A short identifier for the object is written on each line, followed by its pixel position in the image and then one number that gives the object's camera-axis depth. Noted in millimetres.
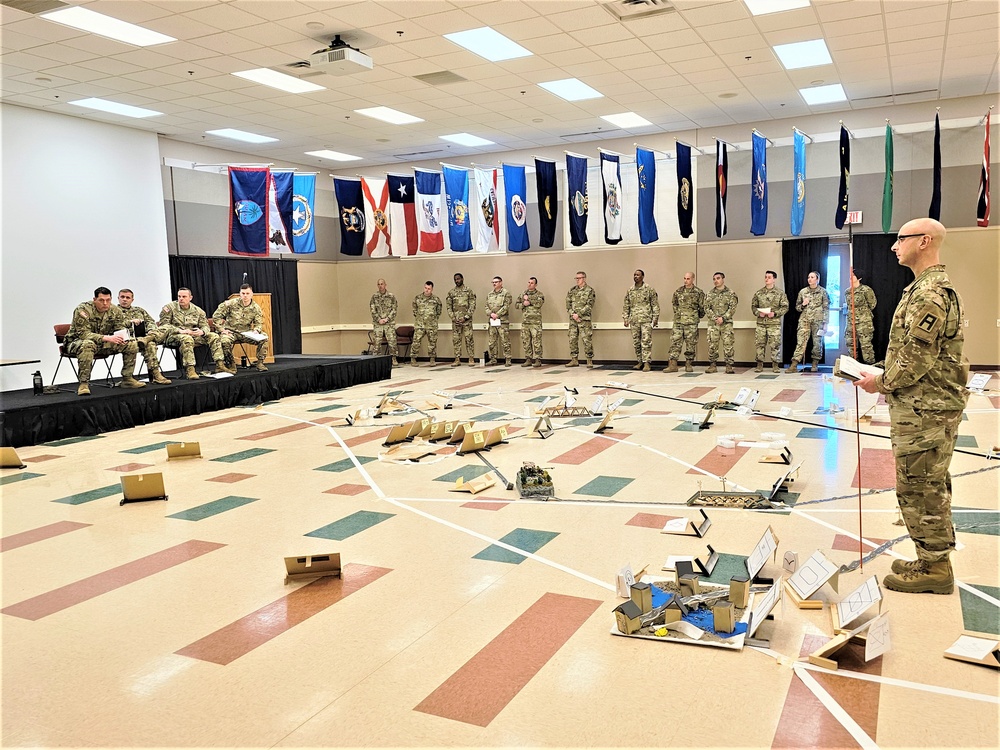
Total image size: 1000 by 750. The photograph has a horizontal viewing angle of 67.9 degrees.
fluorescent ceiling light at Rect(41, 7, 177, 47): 7816
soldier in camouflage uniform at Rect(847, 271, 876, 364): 12766
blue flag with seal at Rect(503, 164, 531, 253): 13805
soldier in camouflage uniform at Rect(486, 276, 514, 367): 15828
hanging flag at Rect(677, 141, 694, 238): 13000
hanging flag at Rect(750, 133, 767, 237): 12508
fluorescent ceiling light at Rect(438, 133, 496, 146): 14450
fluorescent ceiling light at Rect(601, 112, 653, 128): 13124
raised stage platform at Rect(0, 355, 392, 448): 8492
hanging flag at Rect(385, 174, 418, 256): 14305
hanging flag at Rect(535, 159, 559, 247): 13703
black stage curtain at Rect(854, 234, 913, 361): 13125
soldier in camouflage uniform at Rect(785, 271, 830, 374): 13070
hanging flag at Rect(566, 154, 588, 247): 13203
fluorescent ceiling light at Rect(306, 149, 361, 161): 15859
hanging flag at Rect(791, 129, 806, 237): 12164
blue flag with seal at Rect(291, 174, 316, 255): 13680
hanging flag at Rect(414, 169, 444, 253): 14000
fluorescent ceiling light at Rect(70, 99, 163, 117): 11255
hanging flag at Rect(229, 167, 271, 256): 12680
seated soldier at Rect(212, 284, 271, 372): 12227
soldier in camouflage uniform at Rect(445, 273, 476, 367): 16188
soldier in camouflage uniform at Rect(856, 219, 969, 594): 3471
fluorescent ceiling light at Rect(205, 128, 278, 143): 13523
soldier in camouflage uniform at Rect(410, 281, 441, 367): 16688
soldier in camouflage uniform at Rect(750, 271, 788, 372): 13383
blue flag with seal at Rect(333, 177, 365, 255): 14500
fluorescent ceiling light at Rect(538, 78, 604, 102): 10984
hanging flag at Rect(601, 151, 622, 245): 13180
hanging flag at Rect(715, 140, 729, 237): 12820
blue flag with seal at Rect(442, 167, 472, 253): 13750
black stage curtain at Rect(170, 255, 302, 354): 14266
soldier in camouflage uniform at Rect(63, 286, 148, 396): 9578
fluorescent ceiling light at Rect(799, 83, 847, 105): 11622
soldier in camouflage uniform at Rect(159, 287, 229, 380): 11391
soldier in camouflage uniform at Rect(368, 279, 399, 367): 16922
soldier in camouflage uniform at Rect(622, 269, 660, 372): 14242
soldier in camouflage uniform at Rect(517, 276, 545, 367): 15459
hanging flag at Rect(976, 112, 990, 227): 11578
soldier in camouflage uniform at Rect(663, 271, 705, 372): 13898
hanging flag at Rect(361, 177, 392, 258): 14805
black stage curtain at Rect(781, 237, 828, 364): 13523
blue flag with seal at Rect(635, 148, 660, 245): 12781
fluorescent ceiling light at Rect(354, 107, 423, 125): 12312
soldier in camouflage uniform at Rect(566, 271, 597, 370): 14992
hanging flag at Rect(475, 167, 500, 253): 14000
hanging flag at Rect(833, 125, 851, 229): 12000
